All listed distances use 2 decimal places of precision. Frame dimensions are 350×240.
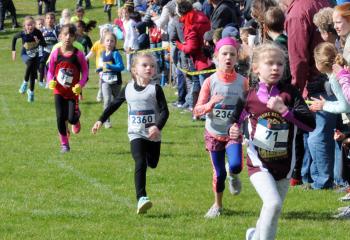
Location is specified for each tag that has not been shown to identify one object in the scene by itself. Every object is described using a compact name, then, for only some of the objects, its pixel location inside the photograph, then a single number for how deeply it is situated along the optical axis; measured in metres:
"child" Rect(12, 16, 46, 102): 22.42
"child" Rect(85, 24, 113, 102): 17.03
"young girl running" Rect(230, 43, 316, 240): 7.45
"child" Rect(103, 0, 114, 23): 41.72
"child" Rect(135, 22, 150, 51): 24.02
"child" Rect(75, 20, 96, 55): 23.22
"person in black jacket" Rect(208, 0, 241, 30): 16.05
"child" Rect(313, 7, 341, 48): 9.28
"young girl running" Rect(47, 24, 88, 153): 13.81
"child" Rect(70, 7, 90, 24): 27.55
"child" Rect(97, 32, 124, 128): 16.48
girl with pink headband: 8.97
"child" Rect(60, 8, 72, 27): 22.33
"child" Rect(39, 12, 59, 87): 24.48
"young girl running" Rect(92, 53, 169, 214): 9.26
